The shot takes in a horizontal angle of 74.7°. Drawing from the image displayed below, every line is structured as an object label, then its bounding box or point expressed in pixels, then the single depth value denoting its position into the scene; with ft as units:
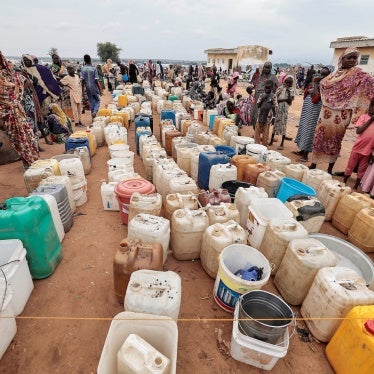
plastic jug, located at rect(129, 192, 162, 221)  9.40
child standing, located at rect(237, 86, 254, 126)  24.99
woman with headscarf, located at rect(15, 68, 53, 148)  17.40
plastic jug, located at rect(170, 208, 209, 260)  8.85
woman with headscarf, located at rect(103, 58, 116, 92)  57.06
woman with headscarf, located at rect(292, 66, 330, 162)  17.94
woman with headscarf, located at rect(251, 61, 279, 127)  20.58
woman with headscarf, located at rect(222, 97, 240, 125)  26.21
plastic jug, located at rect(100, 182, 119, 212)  12.16
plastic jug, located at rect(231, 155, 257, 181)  13.88
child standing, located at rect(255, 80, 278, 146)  19.27
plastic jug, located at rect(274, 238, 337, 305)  7.32
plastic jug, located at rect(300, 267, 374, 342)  6.23
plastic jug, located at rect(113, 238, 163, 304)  7.00
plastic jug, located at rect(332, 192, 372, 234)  10.97
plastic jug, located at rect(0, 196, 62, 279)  7.31
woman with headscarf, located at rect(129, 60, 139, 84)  45.86
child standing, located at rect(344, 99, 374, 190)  13.80
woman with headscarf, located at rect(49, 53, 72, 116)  26.00
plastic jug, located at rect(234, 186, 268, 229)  10.52
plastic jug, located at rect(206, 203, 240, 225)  9.31
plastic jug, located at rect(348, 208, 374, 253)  10.07
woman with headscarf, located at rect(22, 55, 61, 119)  19.66
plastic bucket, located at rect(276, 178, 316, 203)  11.23
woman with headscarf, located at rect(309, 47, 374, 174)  14.08
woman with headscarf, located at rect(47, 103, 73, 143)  21.74
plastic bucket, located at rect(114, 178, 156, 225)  10.56
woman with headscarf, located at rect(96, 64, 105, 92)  49.94
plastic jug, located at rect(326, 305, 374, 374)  5.38
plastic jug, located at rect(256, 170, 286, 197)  12.30
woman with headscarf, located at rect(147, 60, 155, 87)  60.44
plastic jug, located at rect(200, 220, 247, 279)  8.16
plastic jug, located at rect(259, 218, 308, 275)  8.24
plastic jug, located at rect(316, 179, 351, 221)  11.76
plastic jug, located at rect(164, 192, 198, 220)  9.85
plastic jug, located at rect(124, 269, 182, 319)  5.85
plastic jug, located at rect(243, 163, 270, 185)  13.04
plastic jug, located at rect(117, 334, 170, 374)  4.58
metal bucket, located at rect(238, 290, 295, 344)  6.12
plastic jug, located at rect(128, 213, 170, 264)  8.16
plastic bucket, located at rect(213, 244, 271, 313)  6.95
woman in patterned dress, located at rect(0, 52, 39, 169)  13.89
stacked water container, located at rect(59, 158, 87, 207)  12.39
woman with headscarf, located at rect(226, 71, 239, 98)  38.71
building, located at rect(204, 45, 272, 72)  80.02
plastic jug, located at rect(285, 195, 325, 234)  9.84
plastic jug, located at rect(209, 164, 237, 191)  12.50
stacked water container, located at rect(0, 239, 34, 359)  6.29
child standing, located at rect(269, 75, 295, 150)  21.53
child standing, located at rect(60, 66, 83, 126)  24.92
